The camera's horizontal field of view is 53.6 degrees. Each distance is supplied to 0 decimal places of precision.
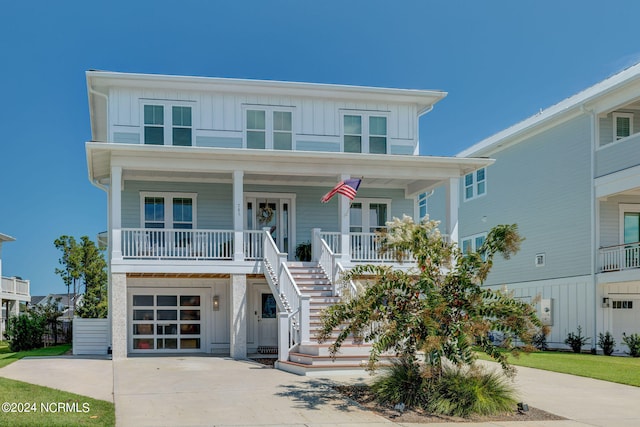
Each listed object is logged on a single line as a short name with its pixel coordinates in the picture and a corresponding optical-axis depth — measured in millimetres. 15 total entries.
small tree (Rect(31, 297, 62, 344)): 22734
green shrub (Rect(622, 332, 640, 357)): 19066
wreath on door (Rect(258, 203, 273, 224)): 20578
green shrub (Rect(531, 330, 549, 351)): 22312
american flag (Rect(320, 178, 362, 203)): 17130
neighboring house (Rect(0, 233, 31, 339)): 35219
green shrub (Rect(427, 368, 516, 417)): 9148
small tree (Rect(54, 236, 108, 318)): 34156
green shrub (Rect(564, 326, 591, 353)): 20766
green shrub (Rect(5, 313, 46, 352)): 20953
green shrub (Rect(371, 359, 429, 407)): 9508
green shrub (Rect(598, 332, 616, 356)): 19891
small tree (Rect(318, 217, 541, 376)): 9320
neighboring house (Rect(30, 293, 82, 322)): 32453
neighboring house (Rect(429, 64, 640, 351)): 20203
